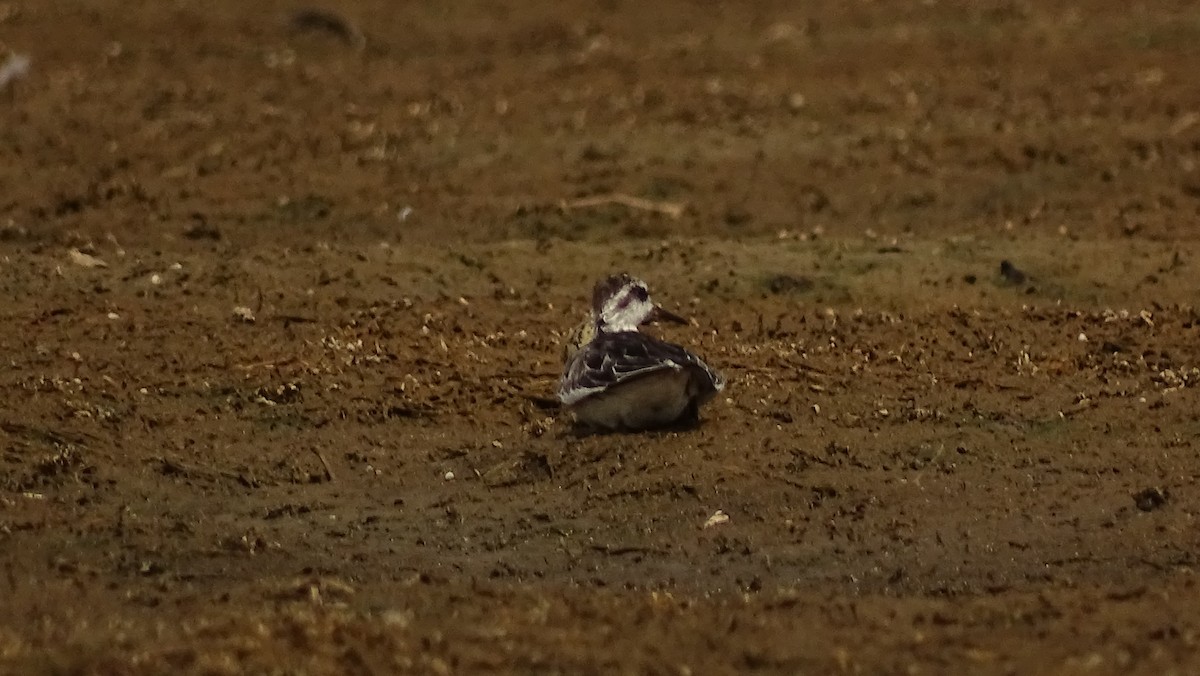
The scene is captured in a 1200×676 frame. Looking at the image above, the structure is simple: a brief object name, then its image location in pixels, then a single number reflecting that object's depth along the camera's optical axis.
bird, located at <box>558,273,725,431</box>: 15.02
